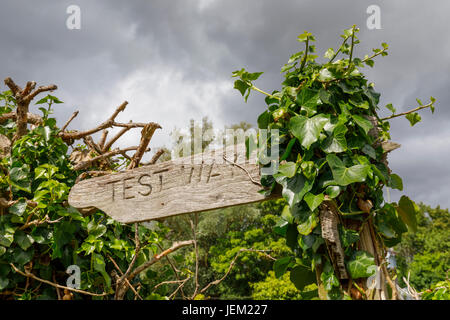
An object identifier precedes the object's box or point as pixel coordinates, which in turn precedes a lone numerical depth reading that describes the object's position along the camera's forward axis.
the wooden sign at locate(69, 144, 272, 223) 1.08
